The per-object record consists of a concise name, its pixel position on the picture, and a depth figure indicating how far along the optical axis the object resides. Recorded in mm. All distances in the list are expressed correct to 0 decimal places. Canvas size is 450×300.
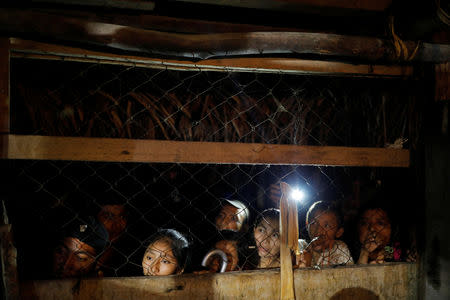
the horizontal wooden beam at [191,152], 1085
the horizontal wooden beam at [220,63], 1095
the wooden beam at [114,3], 1154
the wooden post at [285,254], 1185
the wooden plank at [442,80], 1292
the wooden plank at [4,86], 1051
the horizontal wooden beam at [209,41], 1004
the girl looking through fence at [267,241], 1604
